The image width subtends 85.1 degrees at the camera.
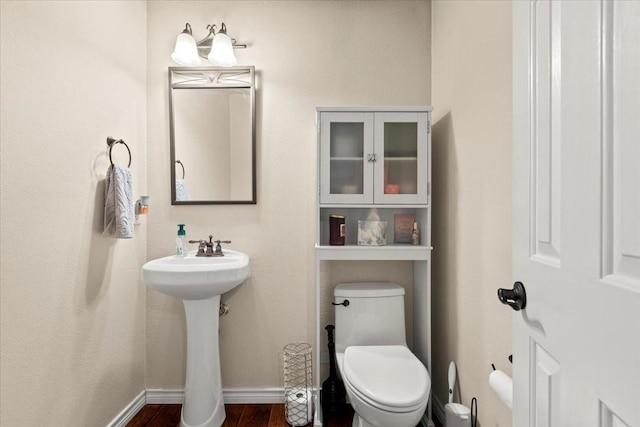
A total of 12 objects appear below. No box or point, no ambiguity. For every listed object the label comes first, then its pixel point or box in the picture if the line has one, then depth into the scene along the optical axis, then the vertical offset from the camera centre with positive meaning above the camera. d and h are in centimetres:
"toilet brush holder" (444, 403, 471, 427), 153 -91
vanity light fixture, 203 +94
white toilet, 142 -74
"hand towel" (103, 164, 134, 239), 171 +2
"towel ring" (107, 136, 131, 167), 180 +36
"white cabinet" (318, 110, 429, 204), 191 +29
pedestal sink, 174 -67
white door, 48 +0
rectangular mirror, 215 +45
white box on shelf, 199 -14
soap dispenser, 201 -19
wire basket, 196 -102
